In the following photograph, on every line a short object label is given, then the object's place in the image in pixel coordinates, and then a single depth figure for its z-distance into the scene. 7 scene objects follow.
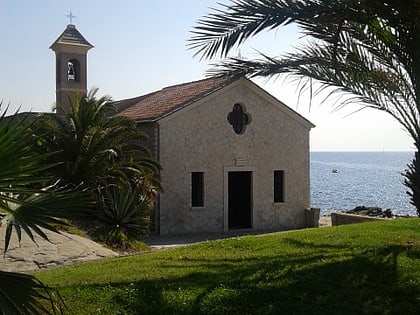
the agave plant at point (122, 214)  16.22
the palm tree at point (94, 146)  16.86
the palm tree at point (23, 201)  3.91
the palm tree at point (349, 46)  8.34
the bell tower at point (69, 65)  26.44
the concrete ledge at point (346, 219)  18.69
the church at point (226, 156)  21.36
